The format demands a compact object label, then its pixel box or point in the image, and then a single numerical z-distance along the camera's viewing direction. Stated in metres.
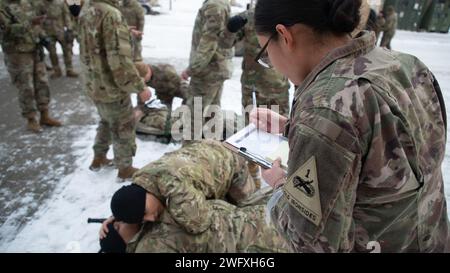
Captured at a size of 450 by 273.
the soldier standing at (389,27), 7.80
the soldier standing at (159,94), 3.87
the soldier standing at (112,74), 2.59
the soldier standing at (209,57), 3.21
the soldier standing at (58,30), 5.46
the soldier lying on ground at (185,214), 1.86
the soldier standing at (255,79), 3.26
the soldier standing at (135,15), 5.73
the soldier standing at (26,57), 3.62
